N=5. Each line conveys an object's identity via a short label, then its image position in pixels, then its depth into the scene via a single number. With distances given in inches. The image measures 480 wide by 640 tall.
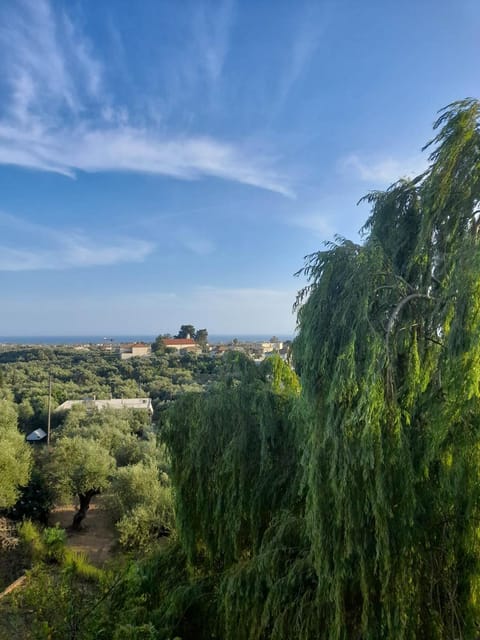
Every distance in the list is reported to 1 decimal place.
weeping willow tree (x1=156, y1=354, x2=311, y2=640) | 165.9
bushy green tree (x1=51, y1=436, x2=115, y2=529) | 497.7
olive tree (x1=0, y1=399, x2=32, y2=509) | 429.4
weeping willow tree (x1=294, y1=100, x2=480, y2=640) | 92.7
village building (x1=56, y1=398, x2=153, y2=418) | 857.3
